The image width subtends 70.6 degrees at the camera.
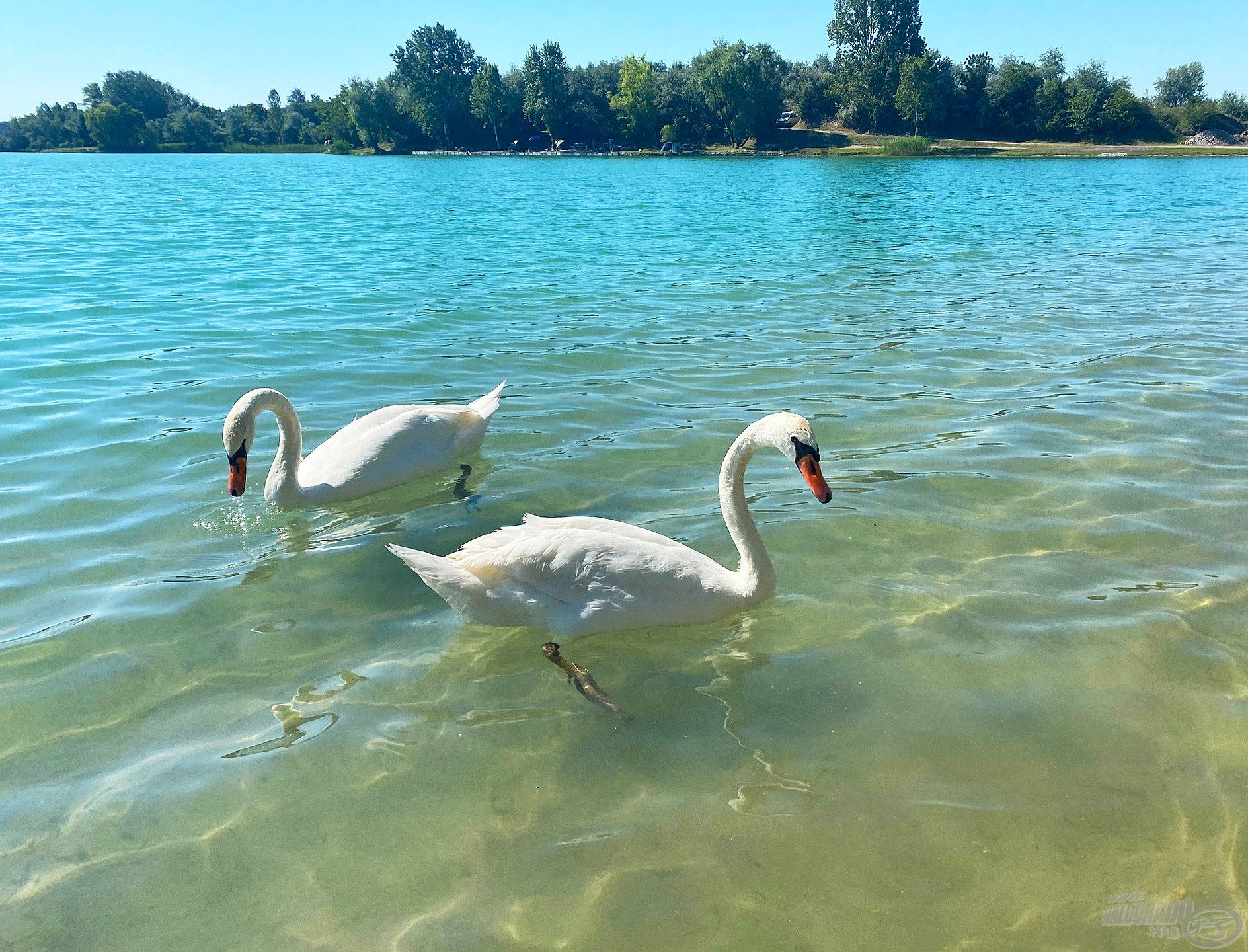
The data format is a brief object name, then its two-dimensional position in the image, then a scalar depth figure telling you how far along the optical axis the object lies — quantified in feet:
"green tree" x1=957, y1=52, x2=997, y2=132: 336.90
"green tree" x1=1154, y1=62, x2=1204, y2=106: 374.63
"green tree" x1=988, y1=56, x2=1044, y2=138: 320.09
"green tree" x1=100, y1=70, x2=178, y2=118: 502.79
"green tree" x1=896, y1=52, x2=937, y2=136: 323.78
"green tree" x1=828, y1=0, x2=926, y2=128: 355.77
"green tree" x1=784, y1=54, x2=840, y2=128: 357.41
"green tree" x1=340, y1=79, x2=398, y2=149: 395.75
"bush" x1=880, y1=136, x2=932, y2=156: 273.75
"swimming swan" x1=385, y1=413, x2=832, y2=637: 14.69
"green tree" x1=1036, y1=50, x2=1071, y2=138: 310.45
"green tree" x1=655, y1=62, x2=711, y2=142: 358.84
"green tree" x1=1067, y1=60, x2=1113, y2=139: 301.84
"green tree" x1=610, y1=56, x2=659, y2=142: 366.02
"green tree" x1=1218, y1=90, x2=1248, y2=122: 316.81
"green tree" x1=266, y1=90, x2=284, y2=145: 455.63
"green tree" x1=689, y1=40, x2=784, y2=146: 332.80
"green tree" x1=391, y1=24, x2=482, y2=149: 419.74
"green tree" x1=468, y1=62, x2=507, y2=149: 412.36
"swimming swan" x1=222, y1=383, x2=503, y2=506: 20.52
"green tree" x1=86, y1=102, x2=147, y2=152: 408.46
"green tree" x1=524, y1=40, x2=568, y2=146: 391.24
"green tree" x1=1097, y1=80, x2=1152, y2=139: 298.15
